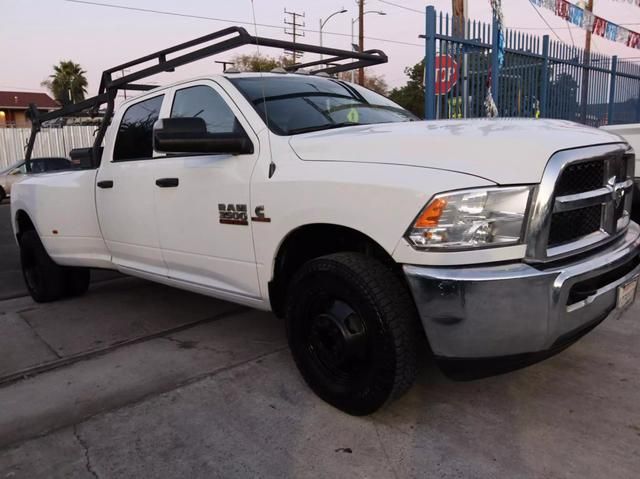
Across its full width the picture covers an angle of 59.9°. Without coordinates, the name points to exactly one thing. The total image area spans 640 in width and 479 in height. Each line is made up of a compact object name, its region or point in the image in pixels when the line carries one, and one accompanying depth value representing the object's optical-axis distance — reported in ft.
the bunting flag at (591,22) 35.47
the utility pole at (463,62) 25.81
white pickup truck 7.43
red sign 24.75
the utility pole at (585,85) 36.62
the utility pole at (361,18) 106.52
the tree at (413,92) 122.10
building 157.49
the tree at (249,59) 67.73
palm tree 176.38
